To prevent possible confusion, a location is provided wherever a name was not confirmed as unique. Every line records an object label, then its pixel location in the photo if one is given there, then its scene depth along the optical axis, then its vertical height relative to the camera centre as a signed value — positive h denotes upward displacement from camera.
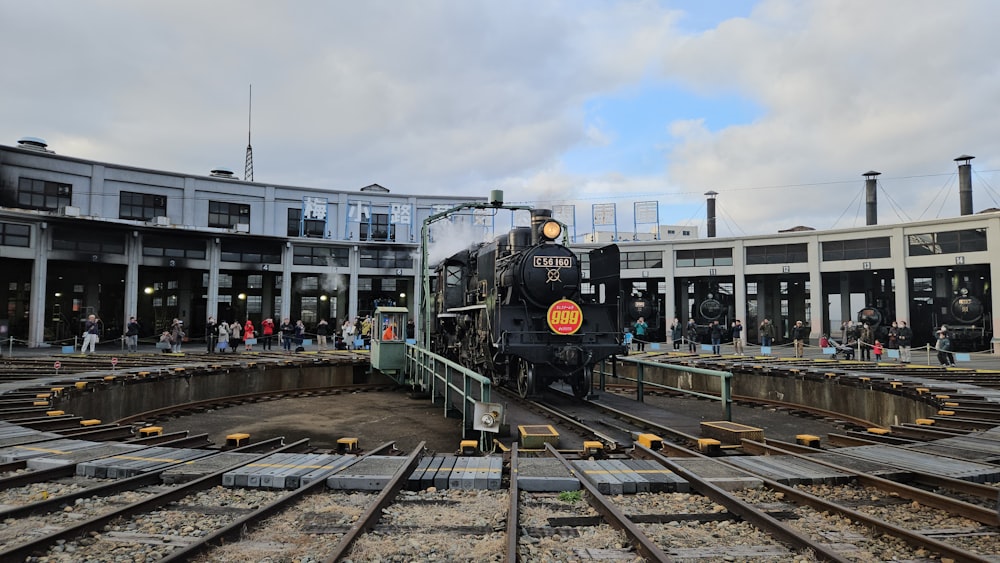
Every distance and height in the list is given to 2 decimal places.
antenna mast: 41.88 +11.46
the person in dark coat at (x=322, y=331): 22.62 -0.69
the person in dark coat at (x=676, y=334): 23.73 -0.79
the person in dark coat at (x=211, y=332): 20.05 -0.69
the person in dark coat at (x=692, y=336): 22.95 -0.84
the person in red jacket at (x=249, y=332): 21.31 -0.69
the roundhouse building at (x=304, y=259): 23.84 +2.78
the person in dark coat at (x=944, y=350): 16.52 -0.99
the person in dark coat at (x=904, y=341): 17.77 -0.79
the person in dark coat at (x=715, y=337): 21.58 -0.82
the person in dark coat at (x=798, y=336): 19.70 -0.93
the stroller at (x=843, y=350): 18.95 -1.15
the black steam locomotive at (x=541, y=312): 11.14 +0.07
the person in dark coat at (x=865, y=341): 19.83 -0.90
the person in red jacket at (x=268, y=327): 21.75 -0.51
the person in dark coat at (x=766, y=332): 21.72 -0.63
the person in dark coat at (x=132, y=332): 20.70 -0.69
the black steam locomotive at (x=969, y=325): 23.98 -0.36
